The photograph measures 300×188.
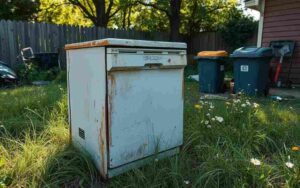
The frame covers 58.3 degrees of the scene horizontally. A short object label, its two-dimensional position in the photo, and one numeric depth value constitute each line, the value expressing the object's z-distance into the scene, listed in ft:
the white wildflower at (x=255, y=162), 5.90
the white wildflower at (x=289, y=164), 5.79
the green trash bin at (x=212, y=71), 18.49
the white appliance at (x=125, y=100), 6.04
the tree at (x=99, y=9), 40.88
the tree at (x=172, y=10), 36.09
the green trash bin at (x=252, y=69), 16.33
